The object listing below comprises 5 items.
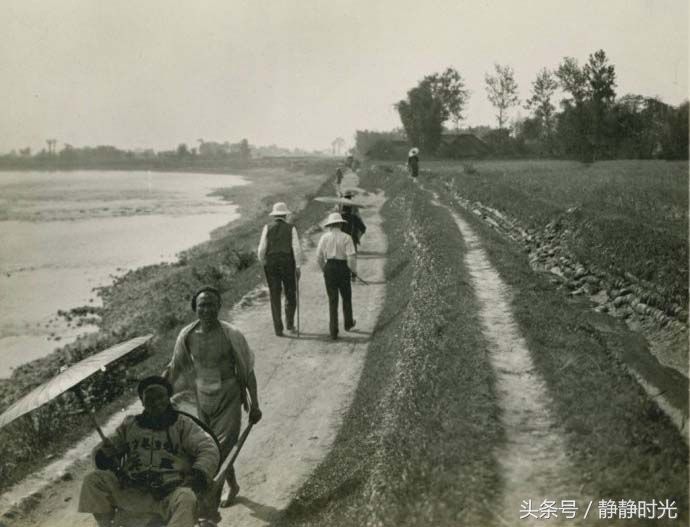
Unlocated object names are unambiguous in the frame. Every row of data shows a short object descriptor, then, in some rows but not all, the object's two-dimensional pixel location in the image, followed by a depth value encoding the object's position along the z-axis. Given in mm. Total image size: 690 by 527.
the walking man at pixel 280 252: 10547
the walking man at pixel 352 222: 15227
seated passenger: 4551
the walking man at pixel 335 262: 10414
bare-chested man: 5648
